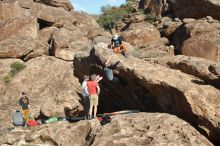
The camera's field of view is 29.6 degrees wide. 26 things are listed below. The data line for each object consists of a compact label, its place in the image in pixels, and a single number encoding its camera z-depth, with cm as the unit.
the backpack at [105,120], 1730
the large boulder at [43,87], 2380
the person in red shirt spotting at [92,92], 1961
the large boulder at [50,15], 4157
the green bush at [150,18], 4594
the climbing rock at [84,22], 4454
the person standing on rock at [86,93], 2006
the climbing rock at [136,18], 4682
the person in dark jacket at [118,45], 2262
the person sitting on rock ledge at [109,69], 2123
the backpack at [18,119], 2116
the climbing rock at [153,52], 2517
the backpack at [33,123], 2065
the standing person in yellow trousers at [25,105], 2316
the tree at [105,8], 7494
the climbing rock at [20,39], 3319
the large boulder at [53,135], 1809
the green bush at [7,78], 3050
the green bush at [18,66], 3153
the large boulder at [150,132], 1465
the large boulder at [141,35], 3653
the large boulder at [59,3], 4581
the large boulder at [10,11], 4066
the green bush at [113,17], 5725
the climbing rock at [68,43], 3359
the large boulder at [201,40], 2767
